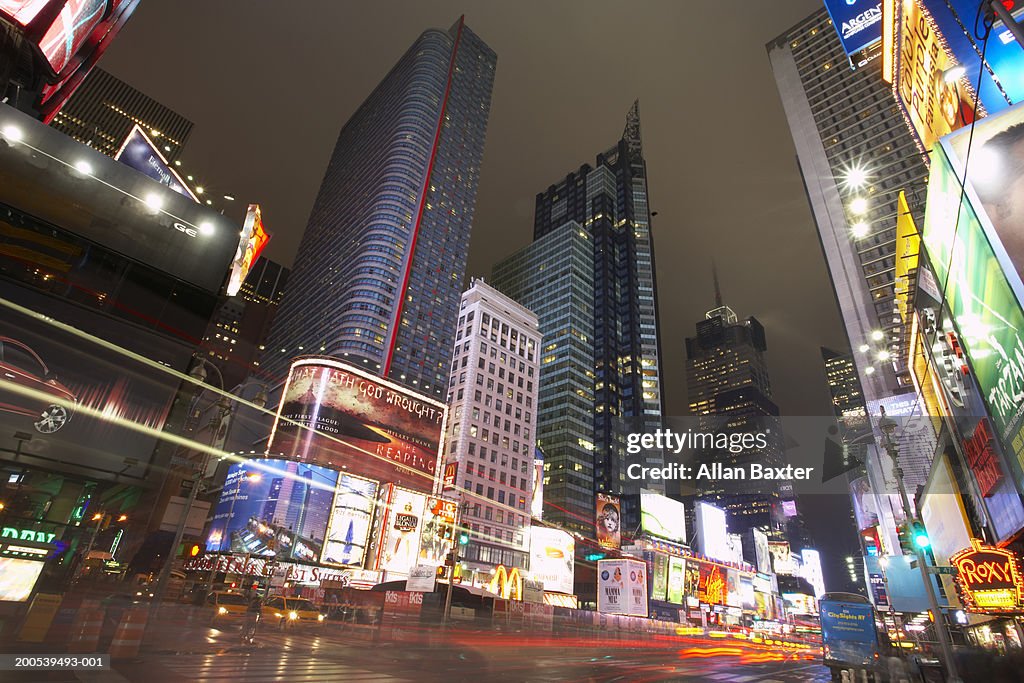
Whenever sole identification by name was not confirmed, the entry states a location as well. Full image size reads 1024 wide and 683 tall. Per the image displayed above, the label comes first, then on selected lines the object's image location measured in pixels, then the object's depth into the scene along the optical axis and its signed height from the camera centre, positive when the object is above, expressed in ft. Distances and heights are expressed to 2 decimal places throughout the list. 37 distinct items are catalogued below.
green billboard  44.37 +28.92
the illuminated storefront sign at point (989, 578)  52.16 +4.06
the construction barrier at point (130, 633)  34.88 -4.81
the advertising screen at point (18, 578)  28.17 -1.39
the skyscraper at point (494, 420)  219.20 +75.77
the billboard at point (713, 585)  290.97 +7.81
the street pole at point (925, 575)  48.65 +3.95
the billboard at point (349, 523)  157.38 +15.37
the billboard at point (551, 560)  226.17 +12.34
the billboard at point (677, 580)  262.67 +8.66
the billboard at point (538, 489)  249.75 +47.07
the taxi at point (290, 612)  85.92 -6.84
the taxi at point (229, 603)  81.74 -6.10
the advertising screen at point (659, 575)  254.10 +9.94
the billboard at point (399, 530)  166.09 +15.12
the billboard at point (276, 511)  152.25 +16.88
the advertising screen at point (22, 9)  38.58 +39.26
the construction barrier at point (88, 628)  33.17 -4.68
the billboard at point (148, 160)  49.39 +36.84
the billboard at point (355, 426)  175.42 +50.56
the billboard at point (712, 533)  314.96 +39.35
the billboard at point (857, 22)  101.76 +111.30
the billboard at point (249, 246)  50.78 +33.43
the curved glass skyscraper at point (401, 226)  346.54 +267.57
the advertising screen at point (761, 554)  411.34 +38.34
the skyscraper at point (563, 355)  323.78 +163.44
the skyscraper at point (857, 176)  175.83 +164.50
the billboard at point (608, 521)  239.30 +32.06
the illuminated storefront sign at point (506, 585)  195.52 +0.18
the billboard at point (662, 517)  271.49 +40.96
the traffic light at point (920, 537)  54.19 +7.66
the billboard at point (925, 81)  59.41 +70.41
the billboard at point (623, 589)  191.01 +1.60
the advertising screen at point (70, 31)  43.34 +44.46
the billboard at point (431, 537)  169.58 +14.08
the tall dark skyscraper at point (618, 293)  369.09 +245.24
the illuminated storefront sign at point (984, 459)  57.26 +17.88
